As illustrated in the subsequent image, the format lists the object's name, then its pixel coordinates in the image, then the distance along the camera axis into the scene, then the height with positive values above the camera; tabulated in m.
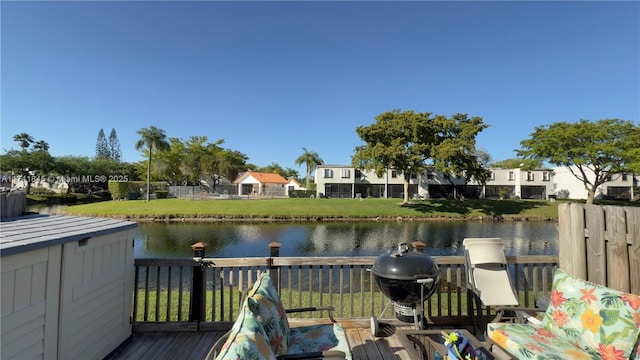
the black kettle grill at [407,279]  2.48 -0.81
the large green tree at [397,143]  22.02 +4.12
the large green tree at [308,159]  45.81 +5.27
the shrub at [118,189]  26.97 -0.09
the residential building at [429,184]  33.84 +0.87
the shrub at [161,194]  28.67 -0.58
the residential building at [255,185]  35.38 +0.63
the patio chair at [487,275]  2.95 -0.95
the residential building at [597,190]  33.42 +0.78
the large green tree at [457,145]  21.16 +3.82
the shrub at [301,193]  32.25 -0.38
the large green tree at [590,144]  20.83 +4.00
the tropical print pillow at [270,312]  1.67 -0.82
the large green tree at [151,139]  30.20 +5.58
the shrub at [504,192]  33.38 +0.00
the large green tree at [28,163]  31.84 +2.83
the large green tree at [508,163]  49.90 +5.60
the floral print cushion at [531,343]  2.03 -1.22
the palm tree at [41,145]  39.17 +6.17
